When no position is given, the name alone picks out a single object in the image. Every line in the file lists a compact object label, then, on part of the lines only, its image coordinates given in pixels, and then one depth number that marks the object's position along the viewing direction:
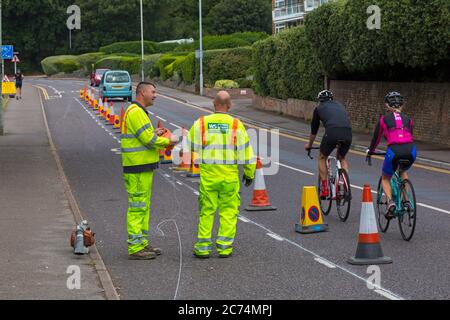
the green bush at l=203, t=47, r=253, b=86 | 62.25
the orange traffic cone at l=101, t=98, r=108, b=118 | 42.82
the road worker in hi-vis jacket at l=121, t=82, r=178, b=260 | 11.05
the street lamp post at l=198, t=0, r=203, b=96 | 58.60
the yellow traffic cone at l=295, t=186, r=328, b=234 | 12.84
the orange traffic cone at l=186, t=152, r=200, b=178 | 20.66
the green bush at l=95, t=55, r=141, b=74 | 88.56
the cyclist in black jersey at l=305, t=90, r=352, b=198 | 14.45
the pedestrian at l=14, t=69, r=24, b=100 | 58.59
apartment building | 76.21
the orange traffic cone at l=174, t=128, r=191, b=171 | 20.91
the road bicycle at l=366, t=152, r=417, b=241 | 12.20
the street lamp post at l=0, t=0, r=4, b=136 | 32.56
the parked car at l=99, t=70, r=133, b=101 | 54.91
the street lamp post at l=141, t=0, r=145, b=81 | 78.00
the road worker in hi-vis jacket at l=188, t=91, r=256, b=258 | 11.12
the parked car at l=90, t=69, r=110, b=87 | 75.76
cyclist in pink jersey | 12.53
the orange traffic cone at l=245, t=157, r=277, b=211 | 15.56
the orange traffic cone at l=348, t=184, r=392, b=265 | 10.69
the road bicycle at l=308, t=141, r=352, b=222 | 14.09
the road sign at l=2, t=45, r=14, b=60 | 42.73
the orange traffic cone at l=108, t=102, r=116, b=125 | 39.16
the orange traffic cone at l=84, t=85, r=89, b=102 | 56.31
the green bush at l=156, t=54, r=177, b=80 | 73.56
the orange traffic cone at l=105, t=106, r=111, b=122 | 40.91
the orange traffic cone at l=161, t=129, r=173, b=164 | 23.03
